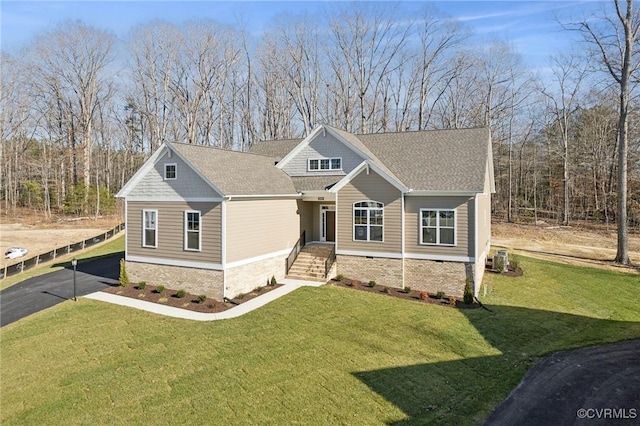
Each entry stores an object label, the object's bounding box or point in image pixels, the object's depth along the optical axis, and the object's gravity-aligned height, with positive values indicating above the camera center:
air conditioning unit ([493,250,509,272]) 18.20 -2.66
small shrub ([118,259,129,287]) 15.81 -2.76
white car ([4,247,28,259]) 23.84 -2.54
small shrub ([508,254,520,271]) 18.61 -2.86
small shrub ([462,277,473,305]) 13.73 -3.22
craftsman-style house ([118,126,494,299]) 14.78 -0.39
